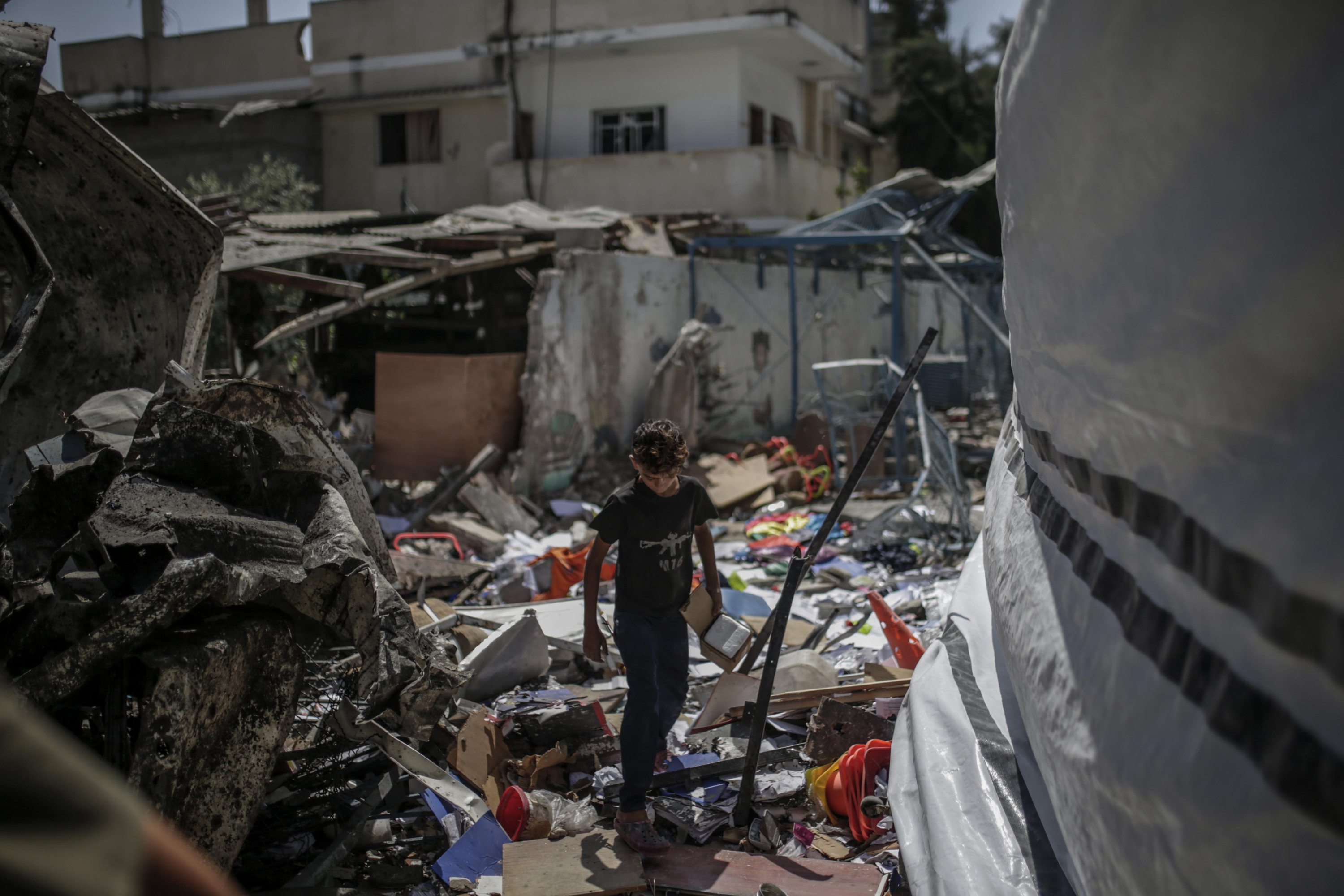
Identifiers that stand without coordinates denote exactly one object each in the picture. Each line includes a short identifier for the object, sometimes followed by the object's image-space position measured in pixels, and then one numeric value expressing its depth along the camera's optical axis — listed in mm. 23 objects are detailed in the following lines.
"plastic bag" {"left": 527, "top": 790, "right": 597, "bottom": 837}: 3492
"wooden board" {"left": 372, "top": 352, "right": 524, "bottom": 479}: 9070
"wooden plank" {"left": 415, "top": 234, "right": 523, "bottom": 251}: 10094
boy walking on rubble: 3441
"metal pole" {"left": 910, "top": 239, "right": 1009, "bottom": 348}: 9914
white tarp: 924
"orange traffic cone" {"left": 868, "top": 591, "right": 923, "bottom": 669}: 4582
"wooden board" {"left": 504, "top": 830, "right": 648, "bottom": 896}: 3035
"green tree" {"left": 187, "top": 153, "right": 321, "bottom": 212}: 16359
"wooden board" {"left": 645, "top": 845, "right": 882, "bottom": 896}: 2975
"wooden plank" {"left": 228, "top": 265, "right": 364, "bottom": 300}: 7992
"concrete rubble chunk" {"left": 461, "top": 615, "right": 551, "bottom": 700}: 4539
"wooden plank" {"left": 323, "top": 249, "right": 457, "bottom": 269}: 8594
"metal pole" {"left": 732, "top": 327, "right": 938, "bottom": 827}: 3443
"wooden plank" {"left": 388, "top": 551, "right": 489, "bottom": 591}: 6164
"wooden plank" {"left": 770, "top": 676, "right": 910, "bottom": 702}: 4078
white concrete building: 17422
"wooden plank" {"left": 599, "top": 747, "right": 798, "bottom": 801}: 3754
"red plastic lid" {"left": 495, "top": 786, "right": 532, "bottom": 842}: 3445
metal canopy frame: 10898
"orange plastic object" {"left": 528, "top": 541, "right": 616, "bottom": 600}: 6152
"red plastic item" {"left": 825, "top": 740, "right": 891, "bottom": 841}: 3354
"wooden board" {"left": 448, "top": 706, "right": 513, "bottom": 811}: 3711
